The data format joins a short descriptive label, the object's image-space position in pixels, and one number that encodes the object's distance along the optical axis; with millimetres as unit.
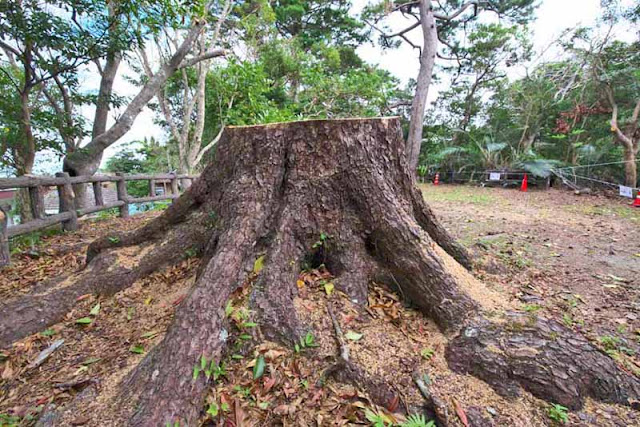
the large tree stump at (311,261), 1483
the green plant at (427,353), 1610
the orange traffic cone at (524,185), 11985
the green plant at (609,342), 1921
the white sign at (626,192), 8347
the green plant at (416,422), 1284
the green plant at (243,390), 1385
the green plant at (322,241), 2041
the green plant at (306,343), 1573
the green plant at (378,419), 1283
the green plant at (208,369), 1356
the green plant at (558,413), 1360
